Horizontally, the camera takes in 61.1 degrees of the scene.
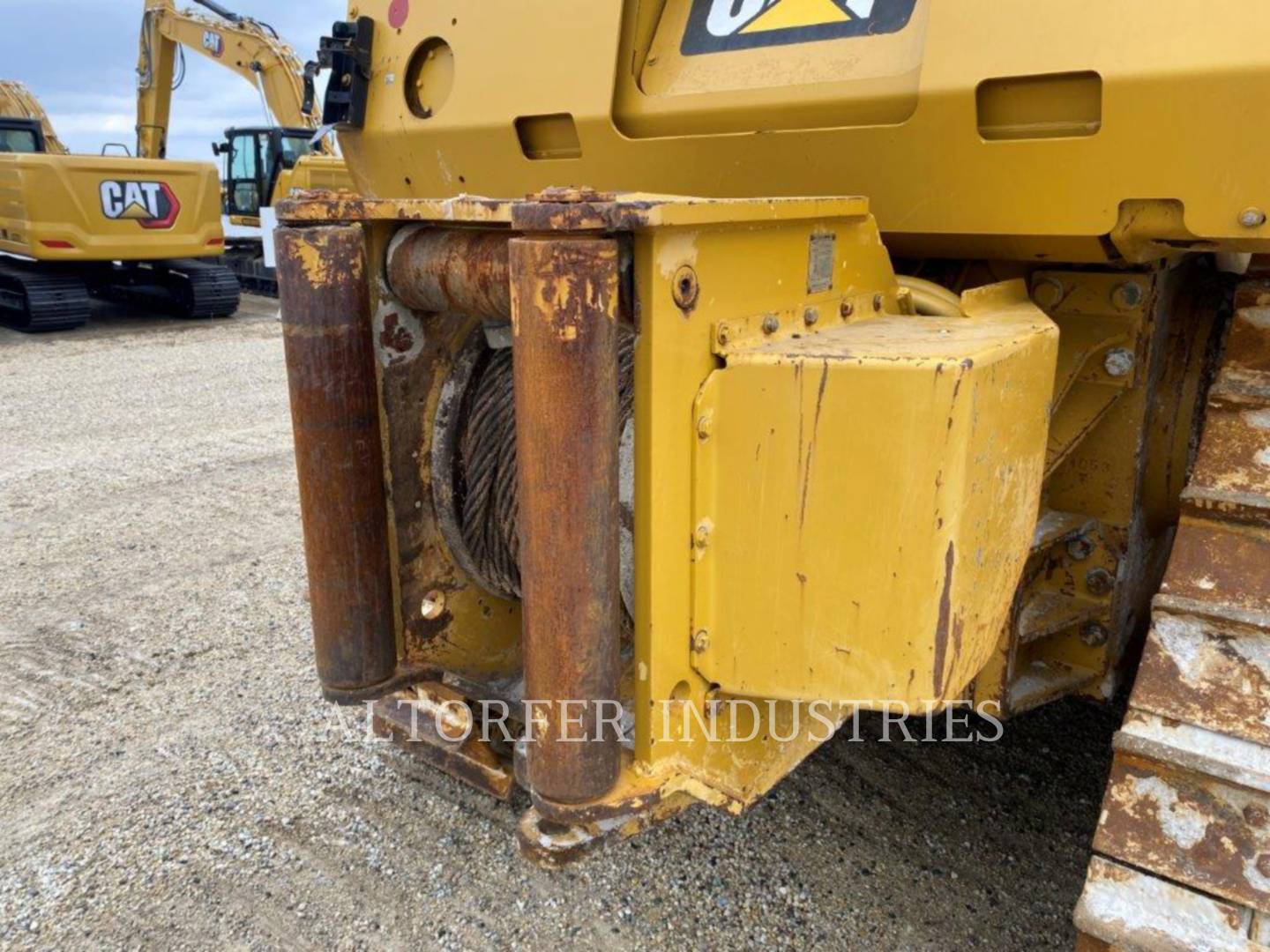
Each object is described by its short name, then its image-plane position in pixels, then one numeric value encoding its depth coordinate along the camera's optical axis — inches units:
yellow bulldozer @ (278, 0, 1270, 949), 53.4
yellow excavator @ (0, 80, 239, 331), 403.9
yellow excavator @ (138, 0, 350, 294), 486.3
